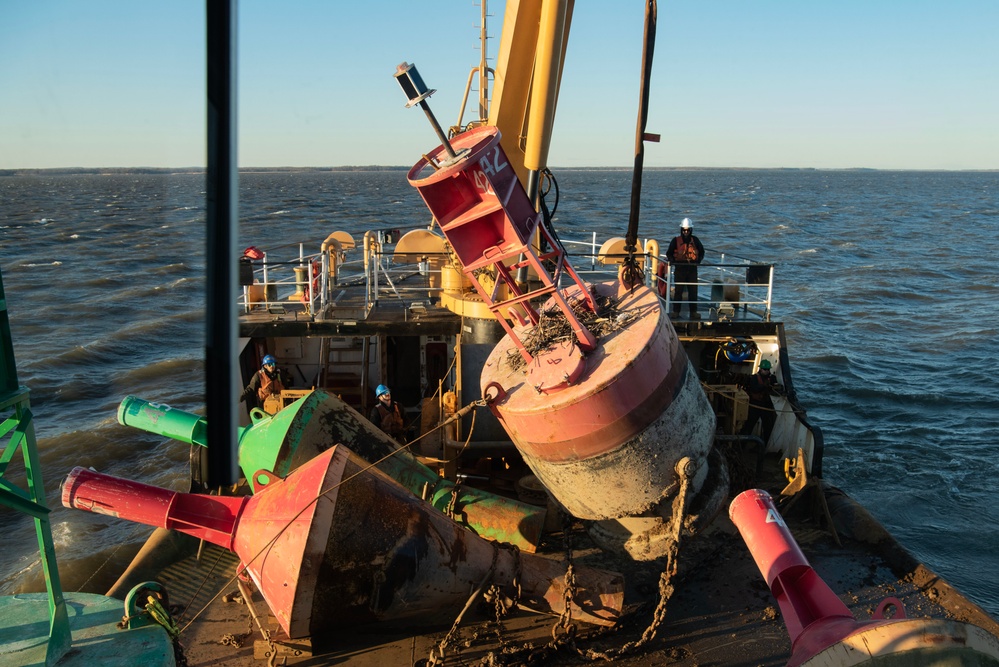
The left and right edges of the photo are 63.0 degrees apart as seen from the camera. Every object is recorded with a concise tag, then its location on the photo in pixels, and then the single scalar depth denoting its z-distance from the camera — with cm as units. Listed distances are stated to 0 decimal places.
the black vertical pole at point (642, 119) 867
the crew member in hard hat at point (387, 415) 1081
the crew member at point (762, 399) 1248
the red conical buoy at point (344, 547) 688
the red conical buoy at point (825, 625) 481
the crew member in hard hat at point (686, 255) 1333
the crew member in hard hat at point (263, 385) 1201
